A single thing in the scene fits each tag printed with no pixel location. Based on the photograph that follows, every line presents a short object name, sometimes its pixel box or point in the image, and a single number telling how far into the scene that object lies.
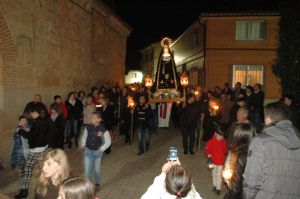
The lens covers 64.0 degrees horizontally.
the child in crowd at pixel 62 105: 7.76
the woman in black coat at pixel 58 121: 6.66
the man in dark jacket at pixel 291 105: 6.52
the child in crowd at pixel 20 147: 4.99
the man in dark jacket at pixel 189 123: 7.84
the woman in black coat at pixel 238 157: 3.44
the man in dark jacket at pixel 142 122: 7.84
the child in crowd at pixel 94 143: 5.05
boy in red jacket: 5.10
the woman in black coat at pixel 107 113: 8.15
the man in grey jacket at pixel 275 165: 2.69
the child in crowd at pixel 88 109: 8.19
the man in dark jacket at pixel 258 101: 9.16
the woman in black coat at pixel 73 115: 8.30
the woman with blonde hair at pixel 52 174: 2.71
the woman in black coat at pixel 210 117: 8.37
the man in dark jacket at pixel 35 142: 4.74
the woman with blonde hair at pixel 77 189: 2.05
